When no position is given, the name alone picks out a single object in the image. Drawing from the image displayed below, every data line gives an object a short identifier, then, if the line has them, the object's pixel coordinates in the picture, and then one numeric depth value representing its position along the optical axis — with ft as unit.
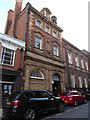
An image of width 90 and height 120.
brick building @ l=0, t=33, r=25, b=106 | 26.06
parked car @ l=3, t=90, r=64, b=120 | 15.60
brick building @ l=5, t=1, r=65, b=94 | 32.20
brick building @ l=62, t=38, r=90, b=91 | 46.09
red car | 27.57
